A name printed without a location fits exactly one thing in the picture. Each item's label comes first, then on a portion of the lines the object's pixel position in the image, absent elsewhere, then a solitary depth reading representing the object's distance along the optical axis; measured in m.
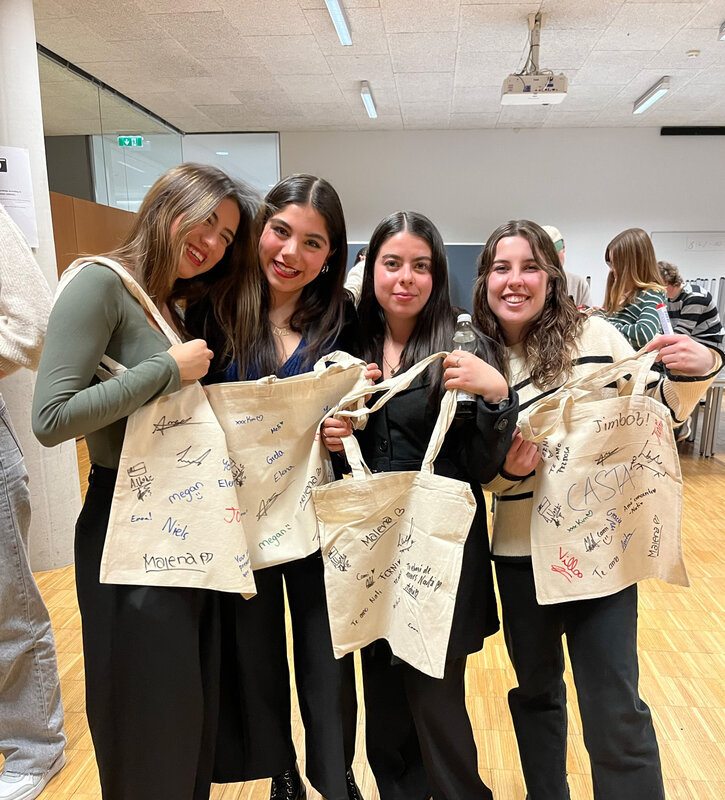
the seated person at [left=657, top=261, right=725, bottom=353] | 4.23
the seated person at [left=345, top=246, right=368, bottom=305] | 1.99
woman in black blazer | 1.16
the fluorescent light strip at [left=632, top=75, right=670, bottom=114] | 5.25
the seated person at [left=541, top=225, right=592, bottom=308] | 4.33
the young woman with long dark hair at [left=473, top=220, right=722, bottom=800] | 1.10
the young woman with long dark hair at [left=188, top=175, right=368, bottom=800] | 1.26
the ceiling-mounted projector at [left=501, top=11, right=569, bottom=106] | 4.43
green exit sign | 5.96
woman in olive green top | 0.96
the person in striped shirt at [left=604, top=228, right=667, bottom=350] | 3.22
